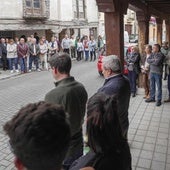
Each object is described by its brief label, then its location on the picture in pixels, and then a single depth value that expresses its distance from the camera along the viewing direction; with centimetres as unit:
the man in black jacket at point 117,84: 262
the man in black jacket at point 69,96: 214
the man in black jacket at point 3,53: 1077
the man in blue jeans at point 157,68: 563
